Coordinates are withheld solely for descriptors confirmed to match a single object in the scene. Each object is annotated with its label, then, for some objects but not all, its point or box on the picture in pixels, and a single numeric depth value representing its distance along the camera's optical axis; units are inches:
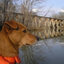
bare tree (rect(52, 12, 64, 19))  1120.3
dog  40.1
